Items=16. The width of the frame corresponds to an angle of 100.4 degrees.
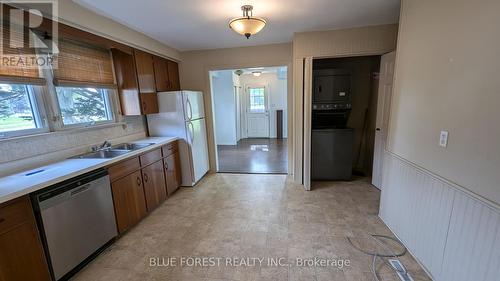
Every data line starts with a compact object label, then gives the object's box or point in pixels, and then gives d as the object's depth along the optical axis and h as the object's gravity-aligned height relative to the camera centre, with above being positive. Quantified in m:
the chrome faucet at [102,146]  2.55 -0.48
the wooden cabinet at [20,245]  1.36 -0.92
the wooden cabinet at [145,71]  3.01 +0.52
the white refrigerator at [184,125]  3.35 -0.32
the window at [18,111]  1.83 -0.01
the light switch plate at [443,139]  1.50 -0.30
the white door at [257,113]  7.52 -0.36
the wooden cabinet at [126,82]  2.90 +0.35
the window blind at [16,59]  1.71 +0.45
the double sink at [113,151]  2.41 -0.54
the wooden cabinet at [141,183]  2.26 -0.96
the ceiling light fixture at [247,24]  2.06 +0.79
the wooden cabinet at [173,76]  3.78 +0.55
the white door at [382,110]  2.94 -0.17
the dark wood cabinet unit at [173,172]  3.20 -1.05
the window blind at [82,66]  2.19 +0.49
